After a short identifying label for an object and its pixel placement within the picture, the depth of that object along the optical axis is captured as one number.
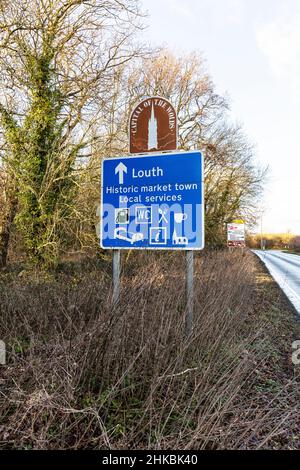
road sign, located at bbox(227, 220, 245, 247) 22.25
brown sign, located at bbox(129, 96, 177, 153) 4.97
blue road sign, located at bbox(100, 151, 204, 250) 4.55
